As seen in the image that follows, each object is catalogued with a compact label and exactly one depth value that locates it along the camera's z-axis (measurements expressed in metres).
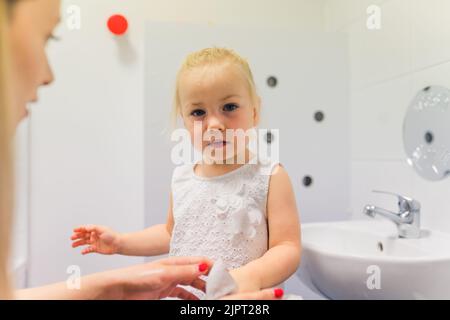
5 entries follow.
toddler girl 0.55
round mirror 0.73
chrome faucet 0.75
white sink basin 0.60
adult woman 0.25
